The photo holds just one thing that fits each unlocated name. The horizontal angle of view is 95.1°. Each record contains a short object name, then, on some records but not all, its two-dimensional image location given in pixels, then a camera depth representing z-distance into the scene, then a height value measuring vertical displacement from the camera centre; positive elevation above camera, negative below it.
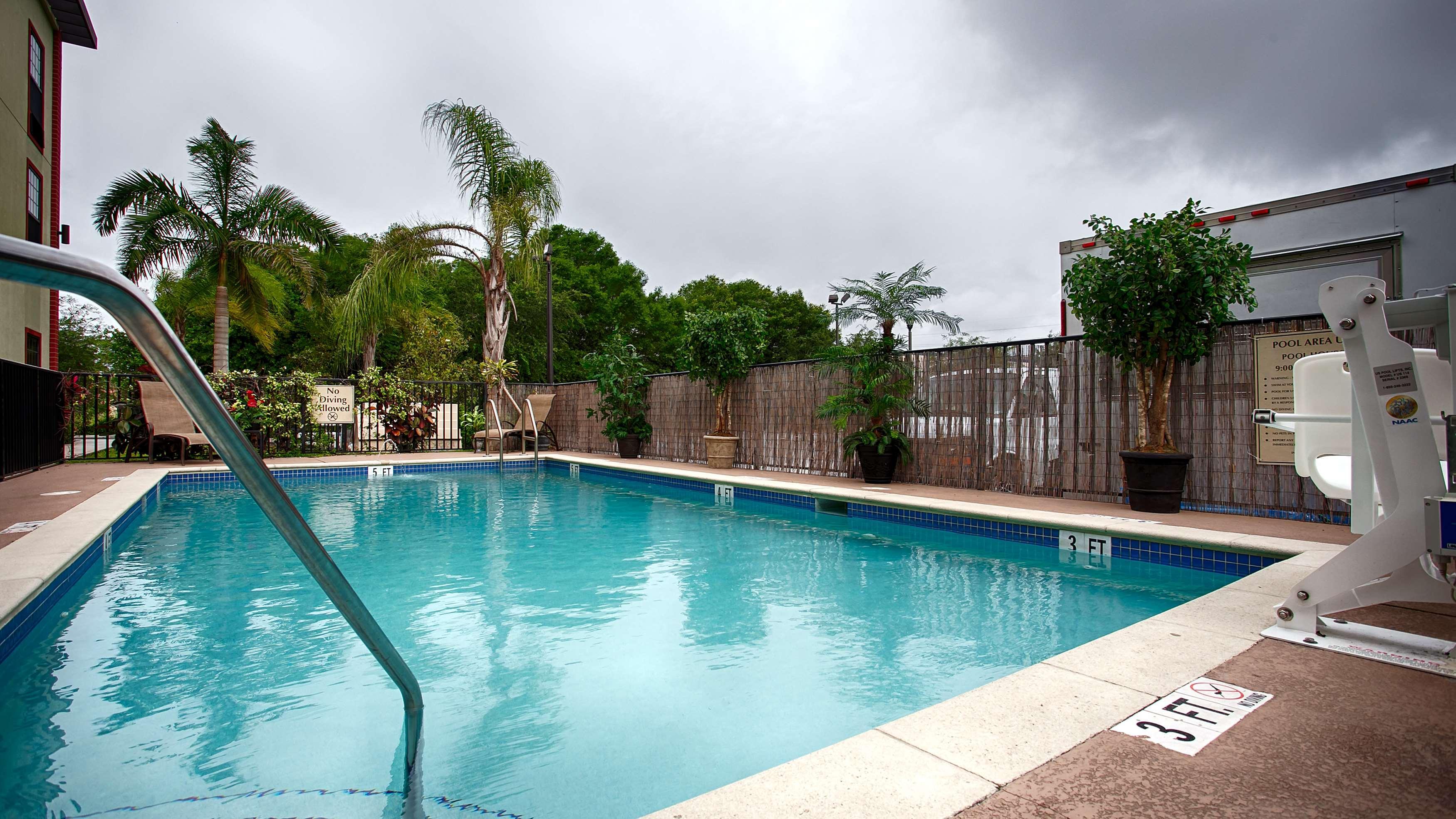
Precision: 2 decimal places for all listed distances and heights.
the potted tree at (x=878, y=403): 6.76 +0.15
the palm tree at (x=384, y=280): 11.21 +2.34
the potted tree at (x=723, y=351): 8.77 +0.88
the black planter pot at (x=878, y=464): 6.76 -0.48
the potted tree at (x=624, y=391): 10.60 +0.44
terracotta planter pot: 8.82 -0.44
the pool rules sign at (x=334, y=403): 10.25 +0.23
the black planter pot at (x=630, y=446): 10.55 -0.45
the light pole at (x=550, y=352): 12.60 +1.27
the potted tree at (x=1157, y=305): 4.62 +0.80
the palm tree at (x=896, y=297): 7.29 +1.32
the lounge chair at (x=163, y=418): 8.07 +0.01
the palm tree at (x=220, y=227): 10.92 +3.31
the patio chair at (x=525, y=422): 11.33 -0.07
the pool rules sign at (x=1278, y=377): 4.59 +0.28
